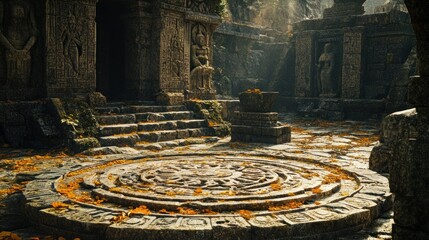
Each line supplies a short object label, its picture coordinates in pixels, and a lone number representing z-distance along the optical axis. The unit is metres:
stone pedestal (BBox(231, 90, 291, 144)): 10.47
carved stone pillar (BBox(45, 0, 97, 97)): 9.51
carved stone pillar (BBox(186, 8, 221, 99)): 12.88
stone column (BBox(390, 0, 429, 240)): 2.77
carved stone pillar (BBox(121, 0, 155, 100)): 11.62
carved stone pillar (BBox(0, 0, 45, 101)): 9.12
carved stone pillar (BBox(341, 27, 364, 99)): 17.14
